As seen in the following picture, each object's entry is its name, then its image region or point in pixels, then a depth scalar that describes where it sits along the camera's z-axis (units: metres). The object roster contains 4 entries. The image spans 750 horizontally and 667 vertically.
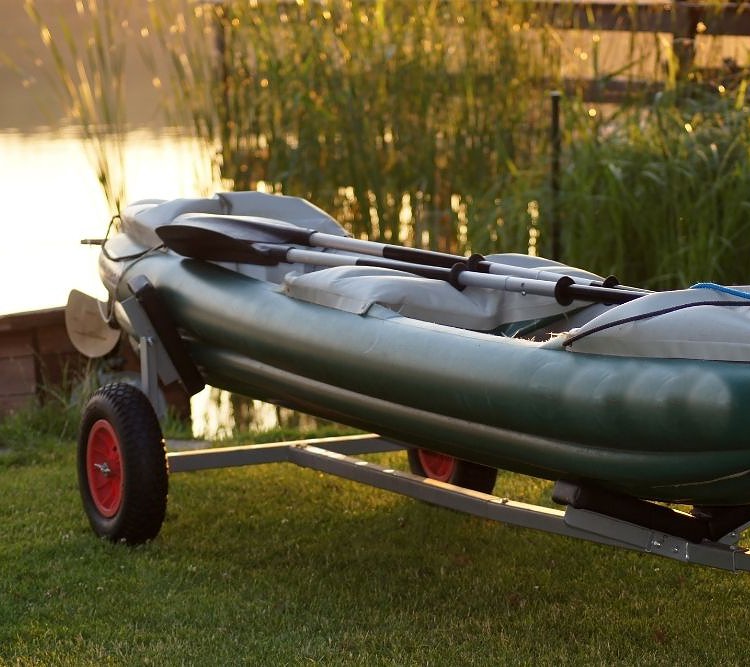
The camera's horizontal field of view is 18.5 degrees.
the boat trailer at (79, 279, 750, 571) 5.05
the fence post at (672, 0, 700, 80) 10.81
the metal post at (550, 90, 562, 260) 9.59
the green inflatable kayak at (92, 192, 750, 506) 4.62
